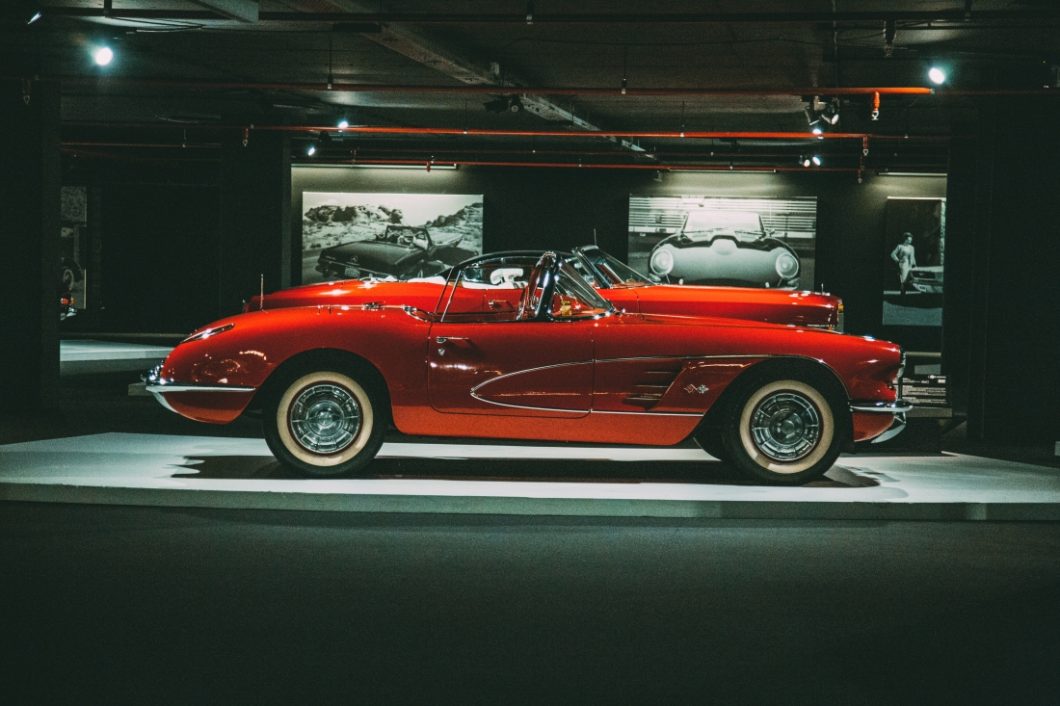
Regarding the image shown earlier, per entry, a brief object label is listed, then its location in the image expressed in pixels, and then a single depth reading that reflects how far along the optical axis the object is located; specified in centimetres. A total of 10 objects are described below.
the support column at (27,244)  1366
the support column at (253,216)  2253
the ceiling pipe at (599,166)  2534
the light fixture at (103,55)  1356
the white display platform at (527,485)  823
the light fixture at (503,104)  1652
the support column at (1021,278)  1211
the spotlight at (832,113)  1731
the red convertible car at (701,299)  1265
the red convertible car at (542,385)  888
